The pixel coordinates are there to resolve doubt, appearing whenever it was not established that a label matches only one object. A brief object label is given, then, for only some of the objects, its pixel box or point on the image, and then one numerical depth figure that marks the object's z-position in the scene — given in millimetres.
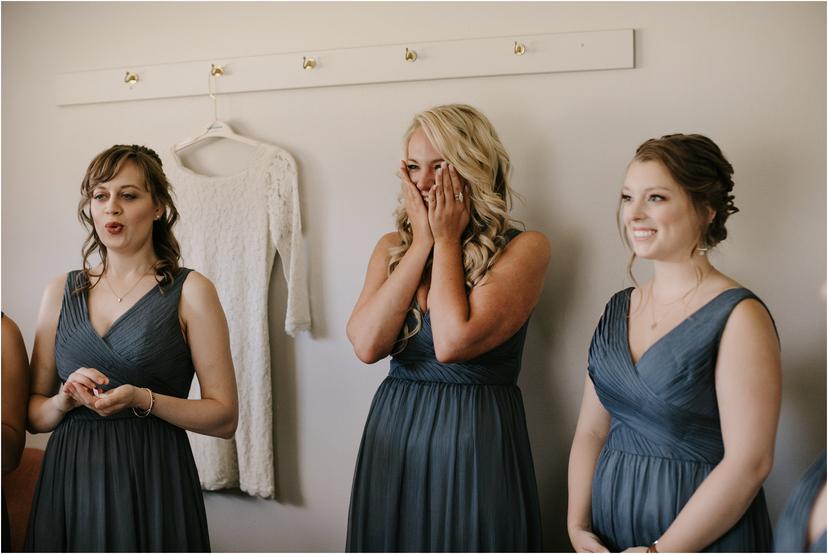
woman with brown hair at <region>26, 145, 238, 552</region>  1935
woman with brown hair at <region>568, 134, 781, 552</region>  1569
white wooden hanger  2609
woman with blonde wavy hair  1946
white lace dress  2566
